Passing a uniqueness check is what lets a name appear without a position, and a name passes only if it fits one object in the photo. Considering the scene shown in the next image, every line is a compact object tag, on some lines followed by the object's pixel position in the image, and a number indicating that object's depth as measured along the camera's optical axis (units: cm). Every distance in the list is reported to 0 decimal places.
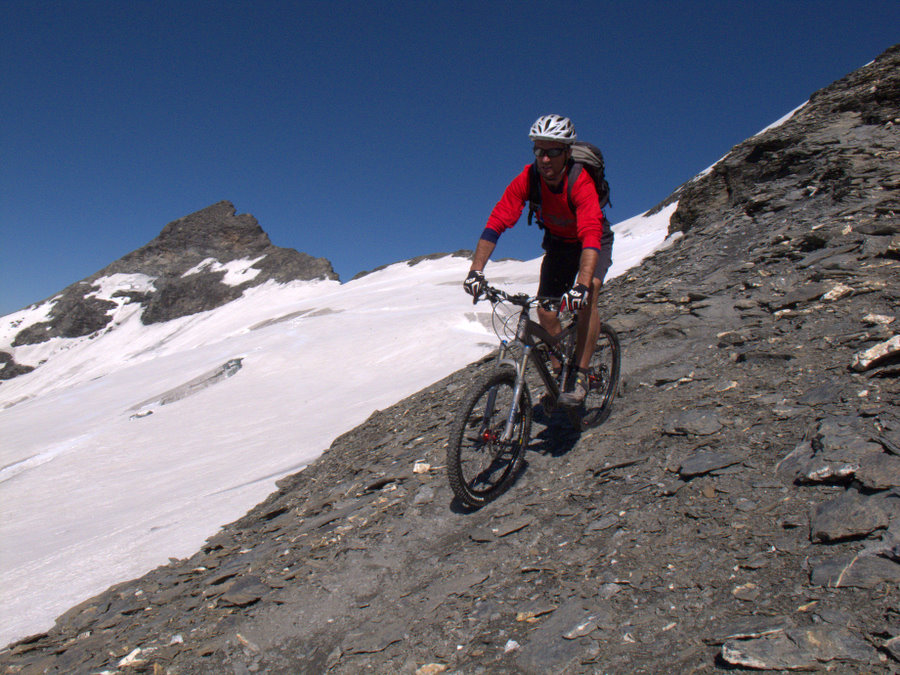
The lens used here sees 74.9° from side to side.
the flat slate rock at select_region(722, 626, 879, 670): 227
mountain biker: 454
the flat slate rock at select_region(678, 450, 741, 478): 399
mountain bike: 436
